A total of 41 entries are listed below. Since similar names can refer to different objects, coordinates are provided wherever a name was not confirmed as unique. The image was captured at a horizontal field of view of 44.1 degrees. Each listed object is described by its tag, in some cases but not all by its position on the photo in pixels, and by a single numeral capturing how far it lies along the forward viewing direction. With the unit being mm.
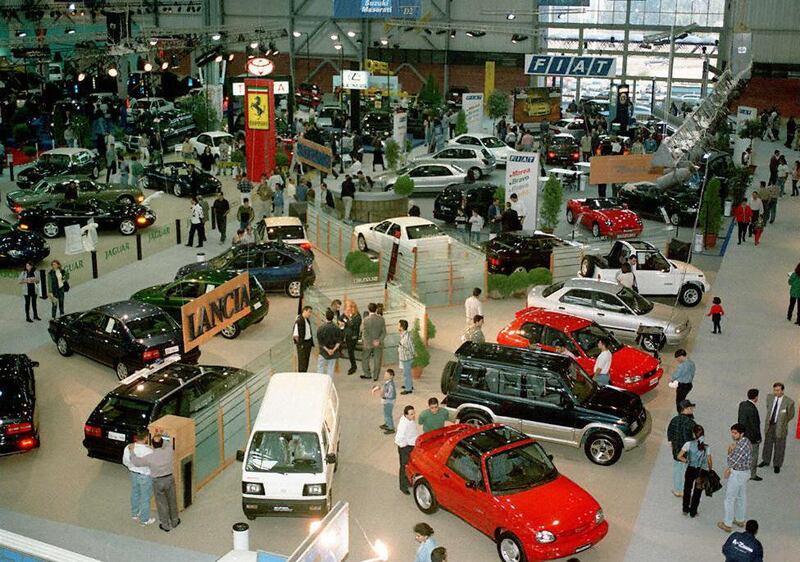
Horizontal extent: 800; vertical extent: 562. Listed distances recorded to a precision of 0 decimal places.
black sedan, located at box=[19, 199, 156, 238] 27562
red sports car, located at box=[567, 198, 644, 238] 27531
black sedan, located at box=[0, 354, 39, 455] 14062
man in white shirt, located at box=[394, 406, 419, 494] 12914
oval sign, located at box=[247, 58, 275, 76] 38500
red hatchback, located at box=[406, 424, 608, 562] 11242
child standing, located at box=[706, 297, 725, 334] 19719
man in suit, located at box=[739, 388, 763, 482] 13219
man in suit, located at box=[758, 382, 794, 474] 13492
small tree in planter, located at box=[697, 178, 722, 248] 26203
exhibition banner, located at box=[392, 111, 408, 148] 38594
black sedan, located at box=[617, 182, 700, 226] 29281
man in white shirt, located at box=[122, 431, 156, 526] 12188
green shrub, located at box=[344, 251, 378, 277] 22953
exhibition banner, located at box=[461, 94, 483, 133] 42250
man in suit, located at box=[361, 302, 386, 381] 16859
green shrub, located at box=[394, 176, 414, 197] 30984
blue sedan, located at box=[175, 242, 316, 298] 21984
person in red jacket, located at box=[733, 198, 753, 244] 27547
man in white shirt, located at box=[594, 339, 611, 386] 15688
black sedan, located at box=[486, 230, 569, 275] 23328
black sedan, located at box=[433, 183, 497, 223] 29203
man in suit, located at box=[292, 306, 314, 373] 16797
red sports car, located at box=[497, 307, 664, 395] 16422
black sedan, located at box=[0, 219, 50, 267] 24125
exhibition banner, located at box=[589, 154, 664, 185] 25984
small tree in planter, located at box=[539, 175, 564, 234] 26984
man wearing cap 12844
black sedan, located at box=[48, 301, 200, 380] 17250
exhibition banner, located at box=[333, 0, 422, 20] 42312
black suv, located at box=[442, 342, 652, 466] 14148
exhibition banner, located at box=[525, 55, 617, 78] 37656
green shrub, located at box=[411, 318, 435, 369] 17281
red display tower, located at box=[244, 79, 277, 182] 34625
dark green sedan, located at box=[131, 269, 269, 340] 19734
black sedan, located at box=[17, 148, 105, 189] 33250
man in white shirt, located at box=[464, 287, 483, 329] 18375
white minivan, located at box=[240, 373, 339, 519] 12141
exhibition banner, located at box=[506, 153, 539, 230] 26422
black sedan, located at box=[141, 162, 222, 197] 32844
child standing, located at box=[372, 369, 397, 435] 14733
